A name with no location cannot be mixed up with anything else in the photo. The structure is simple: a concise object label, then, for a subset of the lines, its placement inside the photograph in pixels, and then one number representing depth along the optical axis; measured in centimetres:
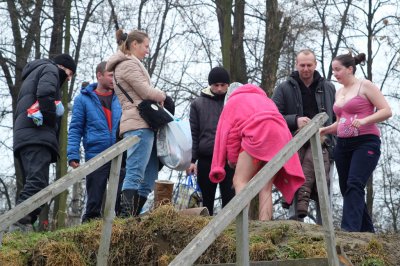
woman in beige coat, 1024
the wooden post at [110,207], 759
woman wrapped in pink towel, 960
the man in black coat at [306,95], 1094
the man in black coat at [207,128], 1147
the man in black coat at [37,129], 1021
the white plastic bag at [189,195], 1142
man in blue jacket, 1131
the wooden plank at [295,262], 702
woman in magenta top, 1001
